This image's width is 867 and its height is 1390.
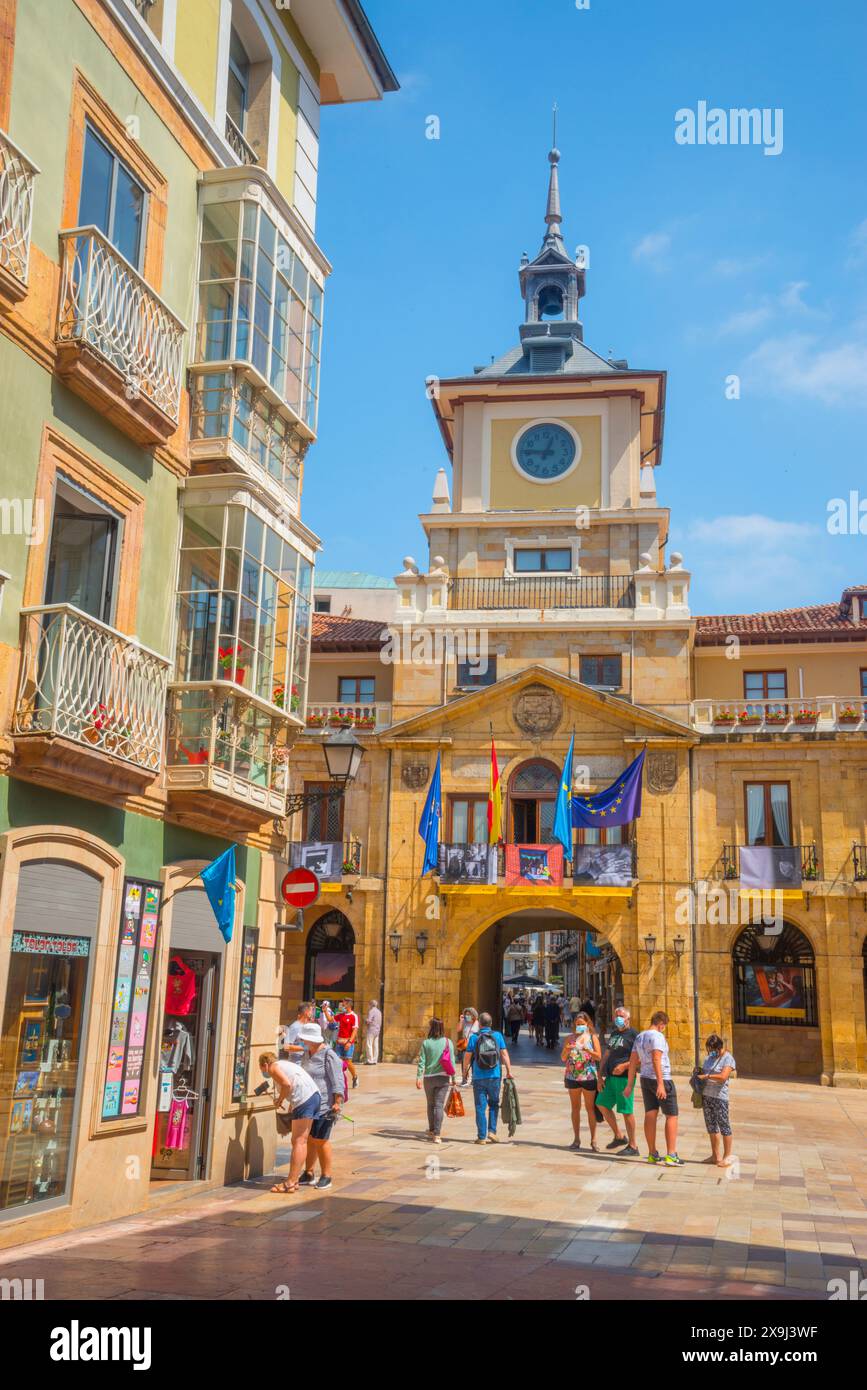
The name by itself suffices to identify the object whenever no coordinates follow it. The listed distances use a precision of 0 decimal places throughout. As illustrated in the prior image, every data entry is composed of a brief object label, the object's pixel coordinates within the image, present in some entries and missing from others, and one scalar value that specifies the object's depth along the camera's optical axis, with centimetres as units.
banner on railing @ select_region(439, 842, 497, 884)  3291
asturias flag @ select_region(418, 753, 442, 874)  3231
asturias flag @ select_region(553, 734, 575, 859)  3084
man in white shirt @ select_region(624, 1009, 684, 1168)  1507
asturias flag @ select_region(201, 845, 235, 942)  1231
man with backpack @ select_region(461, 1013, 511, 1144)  1667
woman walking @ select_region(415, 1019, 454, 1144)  1662
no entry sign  1366
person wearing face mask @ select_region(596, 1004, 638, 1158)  1592
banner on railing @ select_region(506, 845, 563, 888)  3259
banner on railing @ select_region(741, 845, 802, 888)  3238
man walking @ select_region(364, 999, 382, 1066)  3175
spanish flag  3284
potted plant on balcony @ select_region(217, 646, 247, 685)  1220
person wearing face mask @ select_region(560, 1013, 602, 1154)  1639
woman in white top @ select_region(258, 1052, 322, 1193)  1245
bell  4316
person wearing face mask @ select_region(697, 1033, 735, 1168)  1504
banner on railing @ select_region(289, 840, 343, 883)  3431
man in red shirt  2533
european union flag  3080
